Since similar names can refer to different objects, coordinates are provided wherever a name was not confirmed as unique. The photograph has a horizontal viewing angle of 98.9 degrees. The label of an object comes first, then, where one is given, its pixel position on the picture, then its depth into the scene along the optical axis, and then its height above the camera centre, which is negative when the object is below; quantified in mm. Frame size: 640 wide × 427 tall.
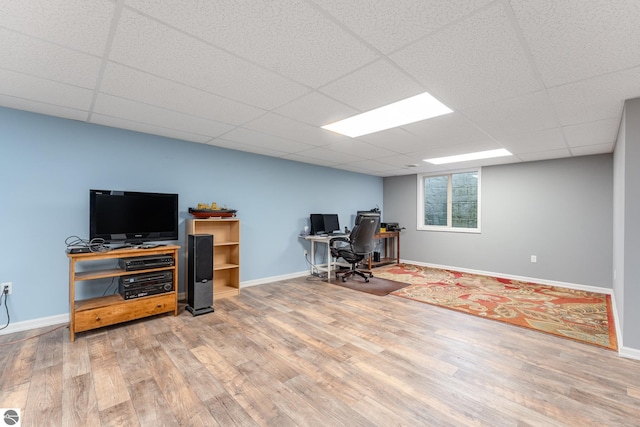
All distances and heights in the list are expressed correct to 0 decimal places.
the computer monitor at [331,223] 5438 -223
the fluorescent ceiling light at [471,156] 4204 +939
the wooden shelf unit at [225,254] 3943 -643
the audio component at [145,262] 2891 -560
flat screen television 2957 -59
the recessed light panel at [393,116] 2477 +991
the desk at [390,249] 6151 -910
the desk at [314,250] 4812 -729
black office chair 4672 -550
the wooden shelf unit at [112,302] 2572 -948
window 5683 +252
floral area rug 2869 -1208
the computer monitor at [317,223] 5203 -214
